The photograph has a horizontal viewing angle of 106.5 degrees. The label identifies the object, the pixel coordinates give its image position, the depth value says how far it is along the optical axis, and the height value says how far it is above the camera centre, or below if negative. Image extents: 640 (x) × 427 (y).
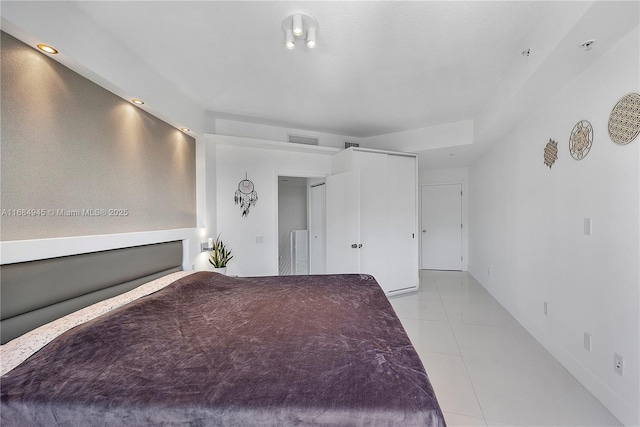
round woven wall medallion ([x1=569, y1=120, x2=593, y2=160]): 1.71 +0.54
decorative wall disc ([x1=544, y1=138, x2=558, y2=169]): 2.07 +0.53
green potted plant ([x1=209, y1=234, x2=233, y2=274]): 2.96 -0.54
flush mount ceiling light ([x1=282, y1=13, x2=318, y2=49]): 1.52 +1.23
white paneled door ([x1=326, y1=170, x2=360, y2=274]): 3.27 -0.12
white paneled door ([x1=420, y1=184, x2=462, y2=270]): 4.95 -0.30
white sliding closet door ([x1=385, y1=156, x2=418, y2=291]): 3.61 -0.15
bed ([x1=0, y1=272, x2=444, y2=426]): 0.79 -0.61
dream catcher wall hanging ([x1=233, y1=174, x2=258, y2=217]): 3.35 +0.26
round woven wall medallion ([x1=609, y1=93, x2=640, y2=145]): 1.36 +0.55
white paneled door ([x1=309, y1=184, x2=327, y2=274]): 4.14 -0.27
